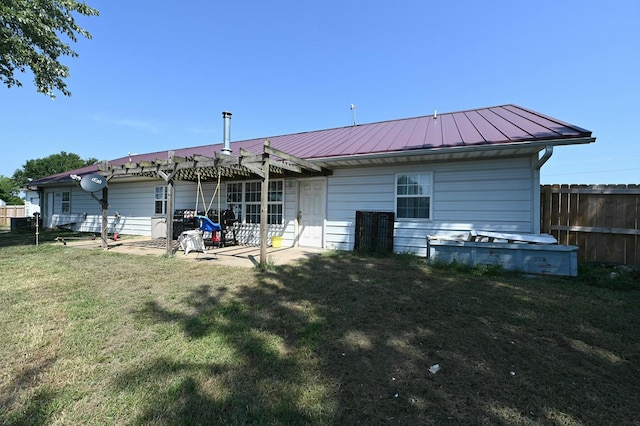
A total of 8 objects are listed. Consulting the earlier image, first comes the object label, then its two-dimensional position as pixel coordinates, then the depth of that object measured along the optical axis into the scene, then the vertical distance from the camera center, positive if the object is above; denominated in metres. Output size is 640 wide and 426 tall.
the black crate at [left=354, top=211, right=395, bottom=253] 7.66 -0.52
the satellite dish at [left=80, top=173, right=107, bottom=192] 8.29 +0.71
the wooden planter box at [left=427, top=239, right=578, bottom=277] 5.23 -0.77
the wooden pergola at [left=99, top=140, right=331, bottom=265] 6.08 +1.11
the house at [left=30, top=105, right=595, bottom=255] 6.42 +0.92
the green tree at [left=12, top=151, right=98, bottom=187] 49.75 +6.76
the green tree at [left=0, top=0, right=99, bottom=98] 8.00 +5.03
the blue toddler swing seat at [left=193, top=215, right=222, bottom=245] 8.09 -0.52
